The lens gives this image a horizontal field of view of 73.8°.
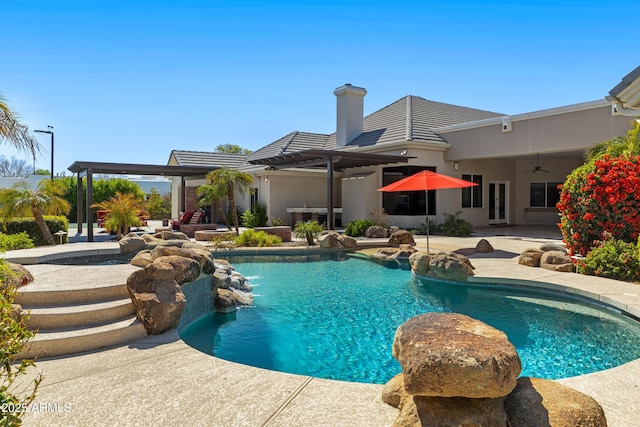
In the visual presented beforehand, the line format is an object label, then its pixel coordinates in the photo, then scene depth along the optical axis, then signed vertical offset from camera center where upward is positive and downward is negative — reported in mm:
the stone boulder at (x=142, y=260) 7551 -857
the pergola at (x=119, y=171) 17297 +1964
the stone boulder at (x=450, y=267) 9633 -1265
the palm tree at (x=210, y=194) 18047 +761
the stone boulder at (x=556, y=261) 9711 -1178
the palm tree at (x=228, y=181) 17812 +1288
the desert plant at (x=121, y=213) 16500 -44
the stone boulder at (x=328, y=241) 14688 -1015
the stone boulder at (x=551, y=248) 11034 -956
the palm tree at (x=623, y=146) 11203 +1866
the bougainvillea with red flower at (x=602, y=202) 9469 +207
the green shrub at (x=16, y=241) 11727 -833
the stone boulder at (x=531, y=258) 10492 -1152
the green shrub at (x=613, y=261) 8570 -1037
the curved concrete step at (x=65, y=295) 5645 -1134
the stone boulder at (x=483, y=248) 12975 -1116
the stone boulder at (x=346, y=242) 14828 -1059
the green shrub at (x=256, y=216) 21734 -221
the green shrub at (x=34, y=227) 13906 -497
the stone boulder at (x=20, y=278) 5609 -912
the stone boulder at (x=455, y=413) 2684 -1292
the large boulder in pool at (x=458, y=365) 2584 -951
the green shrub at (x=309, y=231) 15578 -721
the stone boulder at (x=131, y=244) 12742 -989
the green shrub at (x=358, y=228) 18141 -699
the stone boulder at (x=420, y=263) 10375 -1276
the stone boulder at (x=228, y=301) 7777 -1675
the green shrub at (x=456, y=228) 18594 -723
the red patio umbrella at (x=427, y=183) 12719 +884
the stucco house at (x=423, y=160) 17247 +2422
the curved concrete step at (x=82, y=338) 4711 -1462
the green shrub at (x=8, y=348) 1902 -665
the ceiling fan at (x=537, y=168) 21691 +2278
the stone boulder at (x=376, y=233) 17562 -883
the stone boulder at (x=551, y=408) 2768 -1315
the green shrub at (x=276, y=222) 21469 -523
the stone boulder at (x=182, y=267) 6530 -878
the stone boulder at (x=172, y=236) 14945 -847
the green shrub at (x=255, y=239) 14846 -971
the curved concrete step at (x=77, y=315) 5234 -1294
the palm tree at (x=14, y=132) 6598 +1284
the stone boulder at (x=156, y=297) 5375 -1110
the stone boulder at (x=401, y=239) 15102 -975
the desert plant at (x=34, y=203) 13648 +318
